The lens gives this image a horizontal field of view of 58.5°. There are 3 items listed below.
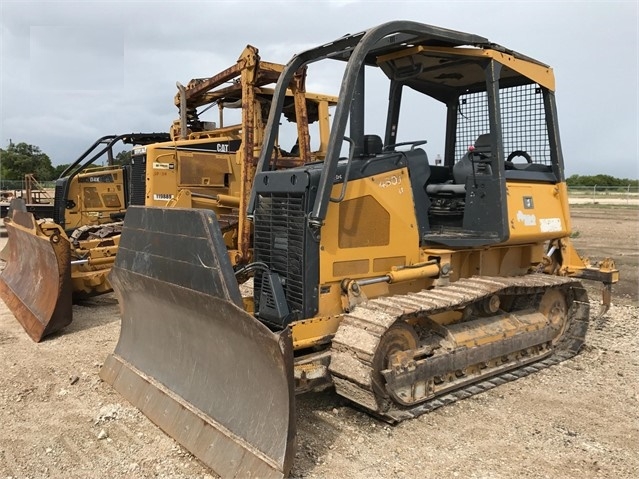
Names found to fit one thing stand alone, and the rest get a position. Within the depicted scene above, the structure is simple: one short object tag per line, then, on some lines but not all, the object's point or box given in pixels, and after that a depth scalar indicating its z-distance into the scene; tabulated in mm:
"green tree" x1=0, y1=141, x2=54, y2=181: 52281
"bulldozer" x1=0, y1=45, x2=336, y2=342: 6934
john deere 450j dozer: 3824
